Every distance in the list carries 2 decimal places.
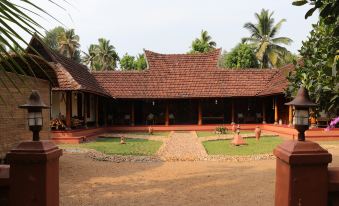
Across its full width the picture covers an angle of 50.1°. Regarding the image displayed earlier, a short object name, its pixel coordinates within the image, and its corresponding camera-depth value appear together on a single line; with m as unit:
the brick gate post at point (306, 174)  3.08
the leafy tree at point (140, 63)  44.44
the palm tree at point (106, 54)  51.34
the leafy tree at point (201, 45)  41.34
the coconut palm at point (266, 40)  36.81
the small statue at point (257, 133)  17.22
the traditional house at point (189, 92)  23.66
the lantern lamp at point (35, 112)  3.66
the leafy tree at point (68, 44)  45.84
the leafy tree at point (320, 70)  3.48
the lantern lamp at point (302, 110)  3.41
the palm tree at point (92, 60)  49.35
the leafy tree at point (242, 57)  36.69
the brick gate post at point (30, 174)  3.12
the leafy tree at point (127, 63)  44.66
